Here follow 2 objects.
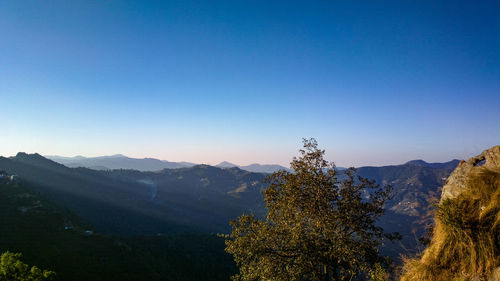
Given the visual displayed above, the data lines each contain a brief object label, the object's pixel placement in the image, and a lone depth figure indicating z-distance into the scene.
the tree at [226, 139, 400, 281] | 14.32
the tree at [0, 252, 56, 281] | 11.33
